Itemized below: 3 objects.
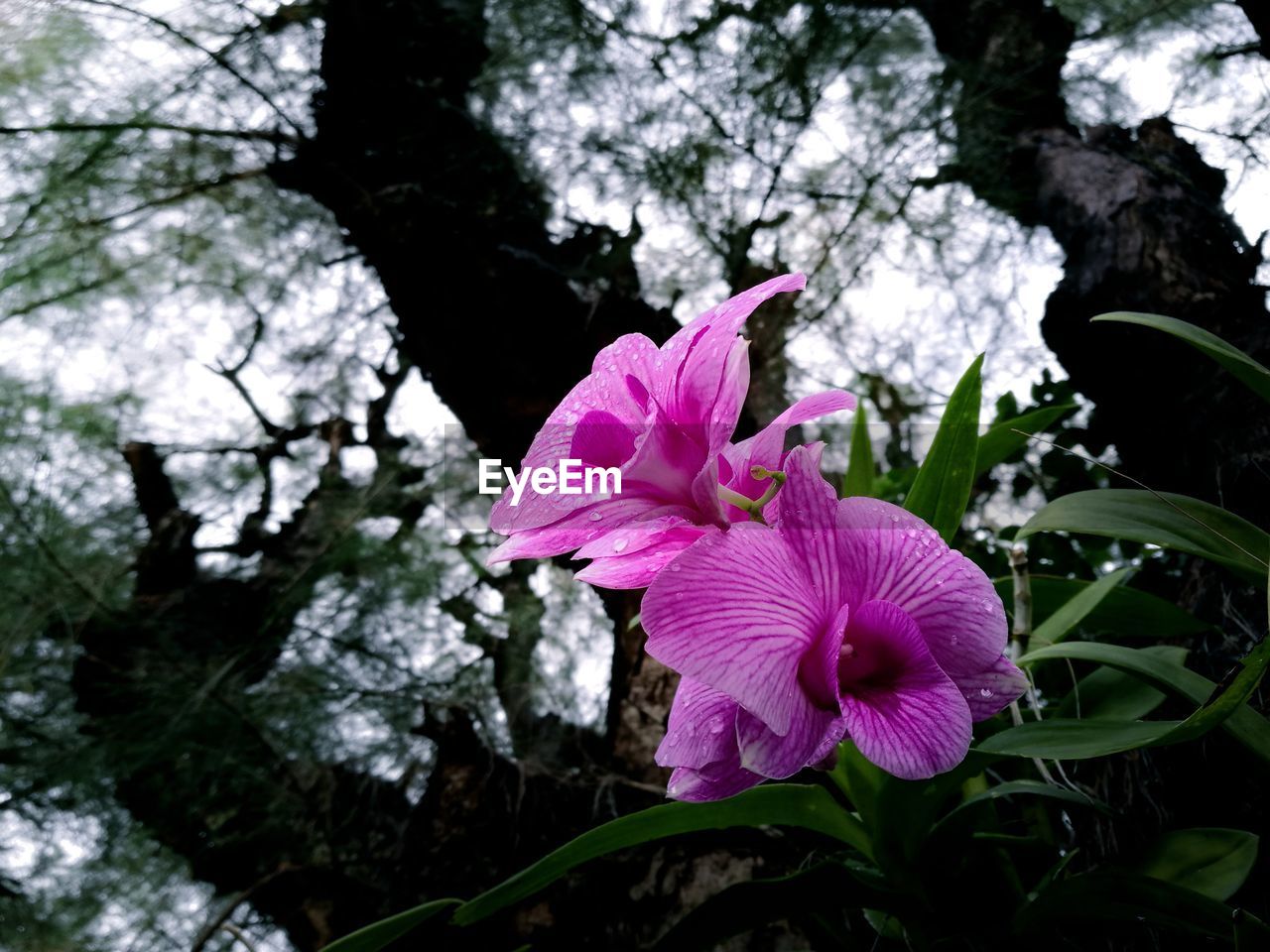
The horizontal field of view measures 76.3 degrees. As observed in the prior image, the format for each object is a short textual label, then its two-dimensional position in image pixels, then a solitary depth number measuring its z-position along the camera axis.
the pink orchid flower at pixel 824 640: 0.31
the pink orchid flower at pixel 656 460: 0.37
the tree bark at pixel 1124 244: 1.00
